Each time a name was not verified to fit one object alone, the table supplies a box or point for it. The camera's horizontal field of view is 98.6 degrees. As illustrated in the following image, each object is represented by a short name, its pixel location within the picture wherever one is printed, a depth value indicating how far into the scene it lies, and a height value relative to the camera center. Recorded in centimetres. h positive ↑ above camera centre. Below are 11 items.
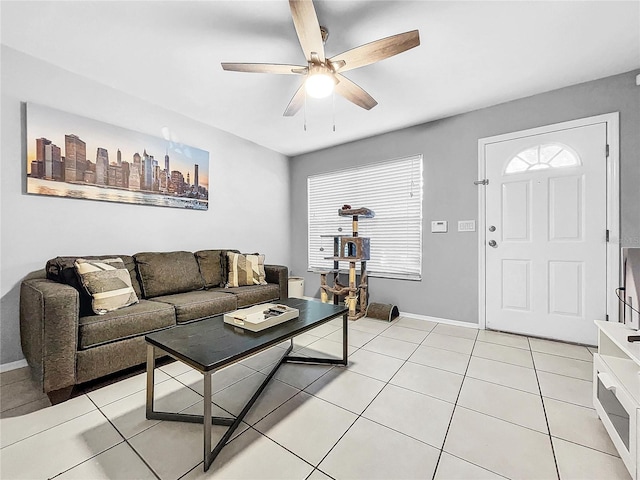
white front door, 262 +4
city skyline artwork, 234 +75
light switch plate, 324 +14
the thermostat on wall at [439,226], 342 +14
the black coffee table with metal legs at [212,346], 125 -57
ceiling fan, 155 +120
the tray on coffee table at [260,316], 170 -52
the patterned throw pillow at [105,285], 208 -37
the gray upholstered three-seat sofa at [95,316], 171 -60
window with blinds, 371 +37
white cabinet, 114 -72
